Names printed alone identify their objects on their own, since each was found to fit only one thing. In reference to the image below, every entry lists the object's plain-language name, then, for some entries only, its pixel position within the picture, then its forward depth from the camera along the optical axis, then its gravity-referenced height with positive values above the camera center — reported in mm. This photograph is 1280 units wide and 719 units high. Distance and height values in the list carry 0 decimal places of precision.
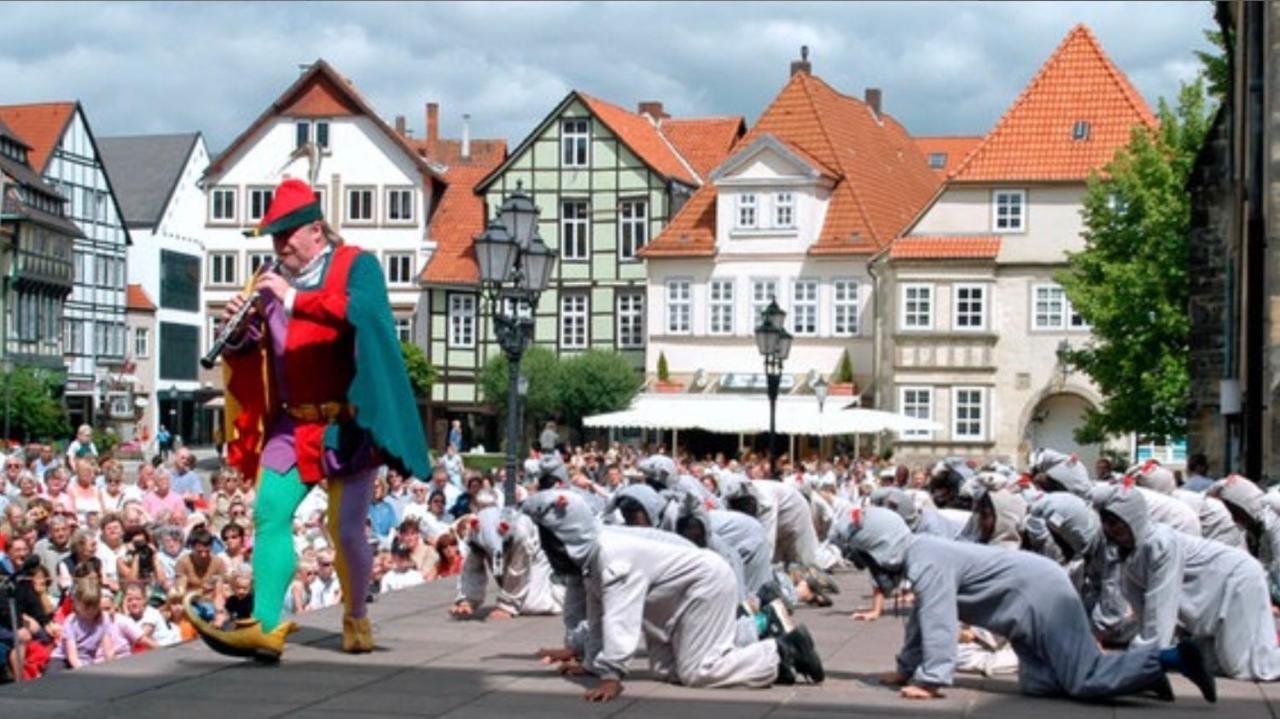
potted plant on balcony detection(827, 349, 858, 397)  62594 -271
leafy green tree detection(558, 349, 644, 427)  65500 -574
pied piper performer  11969 -146
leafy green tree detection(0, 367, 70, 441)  66188 -1401
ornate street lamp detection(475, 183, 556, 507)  23125 +884
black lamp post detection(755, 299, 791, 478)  33094 +370
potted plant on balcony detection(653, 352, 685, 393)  63344 -461
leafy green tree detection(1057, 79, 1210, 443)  48156 +1729
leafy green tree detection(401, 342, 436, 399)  70500 -272
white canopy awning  49406 -1132
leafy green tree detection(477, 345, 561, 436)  66188 -534
